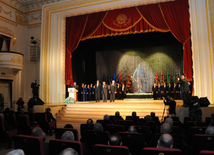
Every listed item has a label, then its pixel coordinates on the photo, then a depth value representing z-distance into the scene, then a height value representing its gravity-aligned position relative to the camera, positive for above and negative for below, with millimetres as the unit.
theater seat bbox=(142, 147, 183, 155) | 1872 -575
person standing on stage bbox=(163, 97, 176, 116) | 6895 -487
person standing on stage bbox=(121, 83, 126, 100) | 13641 +107
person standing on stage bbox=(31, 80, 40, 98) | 11055 +302
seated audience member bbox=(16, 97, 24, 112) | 10719 -505
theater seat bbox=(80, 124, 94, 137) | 4258 -754
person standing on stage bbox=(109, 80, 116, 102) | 11583 +49
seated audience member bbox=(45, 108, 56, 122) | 6968 -811
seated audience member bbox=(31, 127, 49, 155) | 3059 -603
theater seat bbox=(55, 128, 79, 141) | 3534 -683
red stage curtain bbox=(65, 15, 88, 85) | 12070 +3432
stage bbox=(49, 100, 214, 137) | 8429 -875
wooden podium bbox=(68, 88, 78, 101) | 11672 +35
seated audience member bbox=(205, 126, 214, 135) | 3027 -627
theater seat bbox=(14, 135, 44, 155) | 2533 -663
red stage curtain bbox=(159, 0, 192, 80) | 9805 +3424
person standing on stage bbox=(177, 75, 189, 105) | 8211 +95
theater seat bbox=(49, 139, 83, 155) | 2375 -645
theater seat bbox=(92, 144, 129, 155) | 1991 -593
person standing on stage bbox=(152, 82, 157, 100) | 12648 -3
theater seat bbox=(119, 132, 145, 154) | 2945 -744
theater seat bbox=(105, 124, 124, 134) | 3805 -713
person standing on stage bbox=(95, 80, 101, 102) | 11969 +126
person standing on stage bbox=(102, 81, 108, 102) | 11680 +115
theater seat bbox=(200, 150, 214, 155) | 1728 -550
